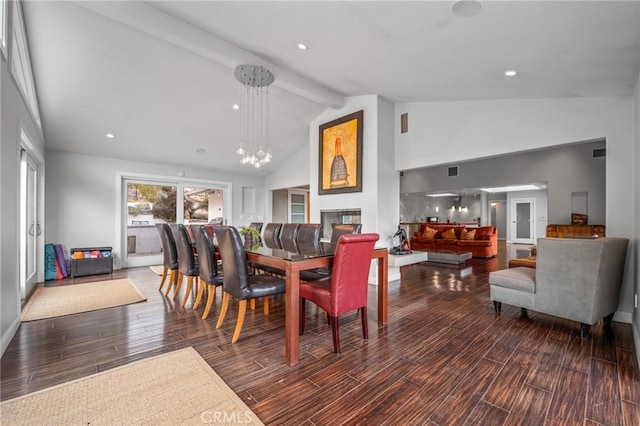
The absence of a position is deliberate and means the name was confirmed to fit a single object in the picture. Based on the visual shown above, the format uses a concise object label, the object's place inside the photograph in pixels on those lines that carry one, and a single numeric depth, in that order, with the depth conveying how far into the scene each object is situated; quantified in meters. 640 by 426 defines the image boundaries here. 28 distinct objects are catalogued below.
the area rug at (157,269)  5.67
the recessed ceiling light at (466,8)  2.05
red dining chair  2.31
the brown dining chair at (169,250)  3.81
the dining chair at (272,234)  4.04
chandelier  3.94
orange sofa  7.49
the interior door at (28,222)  3.94
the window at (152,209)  6.39
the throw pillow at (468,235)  7.75
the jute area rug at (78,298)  3.34
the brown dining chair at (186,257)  3.39
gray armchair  2.55
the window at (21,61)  2.72
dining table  2.15
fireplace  5.39
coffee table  6.44
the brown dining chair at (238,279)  2.45
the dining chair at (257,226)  5.21
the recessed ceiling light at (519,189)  9.91
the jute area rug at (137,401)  1.55
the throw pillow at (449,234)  8.15
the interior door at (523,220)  10.98
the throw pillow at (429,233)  8.41
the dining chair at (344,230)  3.59
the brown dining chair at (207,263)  2.92
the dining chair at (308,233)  3.97
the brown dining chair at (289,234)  3.98
